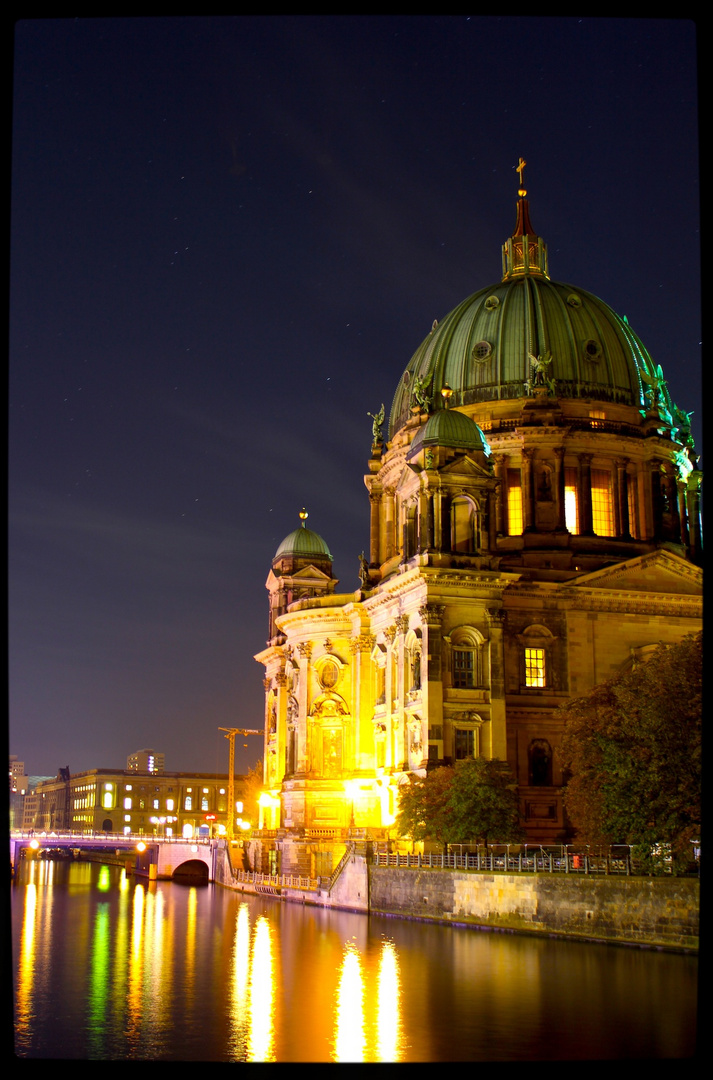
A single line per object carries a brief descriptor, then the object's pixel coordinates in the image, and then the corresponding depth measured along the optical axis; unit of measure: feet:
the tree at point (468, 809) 205.67
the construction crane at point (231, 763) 432.66
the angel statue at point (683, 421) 323.98
